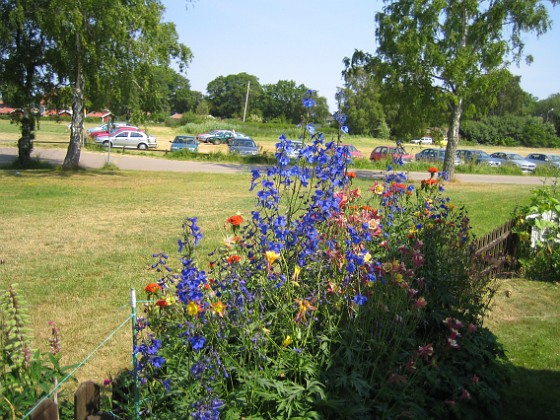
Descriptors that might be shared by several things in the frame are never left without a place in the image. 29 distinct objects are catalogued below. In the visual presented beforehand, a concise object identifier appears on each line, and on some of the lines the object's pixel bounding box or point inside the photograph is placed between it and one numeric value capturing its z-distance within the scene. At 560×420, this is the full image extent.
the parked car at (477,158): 29.61
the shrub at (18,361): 2.51
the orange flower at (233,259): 2.96
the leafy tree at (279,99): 113.56
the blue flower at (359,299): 2.77
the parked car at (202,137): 44.78
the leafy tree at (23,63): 16.70
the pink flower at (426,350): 2.78
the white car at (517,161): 31.79
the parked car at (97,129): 37.75
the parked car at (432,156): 29.54
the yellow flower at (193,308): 2.39
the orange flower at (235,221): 3.32
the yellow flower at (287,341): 2.65
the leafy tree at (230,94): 118.50
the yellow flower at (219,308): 2.46
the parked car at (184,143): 32.00
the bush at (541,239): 6.98
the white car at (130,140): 35.38
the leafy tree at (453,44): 18.58
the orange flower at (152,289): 2.98
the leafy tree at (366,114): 47.28
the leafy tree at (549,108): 92.31
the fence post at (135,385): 2.55
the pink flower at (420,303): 2.90
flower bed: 2.53
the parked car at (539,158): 34.56
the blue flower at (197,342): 2.37
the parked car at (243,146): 31.45
